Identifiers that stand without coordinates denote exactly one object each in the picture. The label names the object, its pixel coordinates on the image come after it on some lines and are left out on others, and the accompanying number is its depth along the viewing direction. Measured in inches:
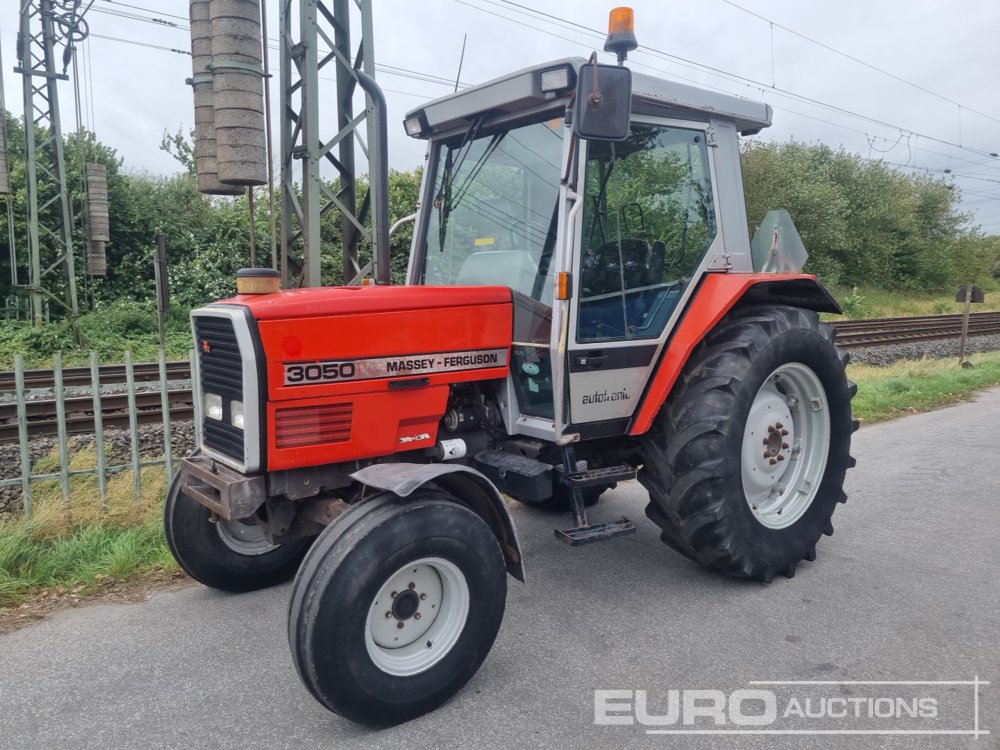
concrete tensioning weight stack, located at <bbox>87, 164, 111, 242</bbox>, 606.5
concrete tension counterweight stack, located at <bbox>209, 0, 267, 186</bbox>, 196.9
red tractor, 119.7
